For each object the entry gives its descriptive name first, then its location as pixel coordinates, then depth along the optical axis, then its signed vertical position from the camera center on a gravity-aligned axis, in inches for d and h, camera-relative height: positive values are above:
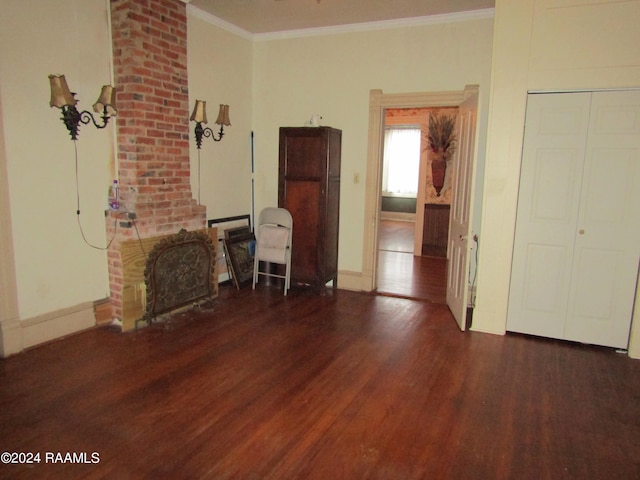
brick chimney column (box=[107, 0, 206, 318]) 150.0 +20.4
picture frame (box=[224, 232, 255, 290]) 209.9 -40.8
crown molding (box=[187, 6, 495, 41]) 182.1 +69.0
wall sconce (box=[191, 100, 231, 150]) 181.6 +23.1
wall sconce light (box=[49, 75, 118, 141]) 131.1 +20.7
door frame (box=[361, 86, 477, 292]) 191.8 +13.1
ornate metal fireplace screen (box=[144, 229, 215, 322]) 158.2 -38.5
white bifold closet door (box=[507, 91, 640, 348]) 144.0 -11.8
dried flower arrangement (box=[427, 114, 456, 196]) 309.4 +26.3
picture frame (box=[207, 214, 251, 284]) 209.8 -34.2
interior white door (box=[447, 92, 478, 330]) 159.5 -12.6
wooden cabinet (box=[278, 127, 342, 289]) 199.5 -8.2
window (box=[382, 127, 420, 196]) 476.7 +20.4
